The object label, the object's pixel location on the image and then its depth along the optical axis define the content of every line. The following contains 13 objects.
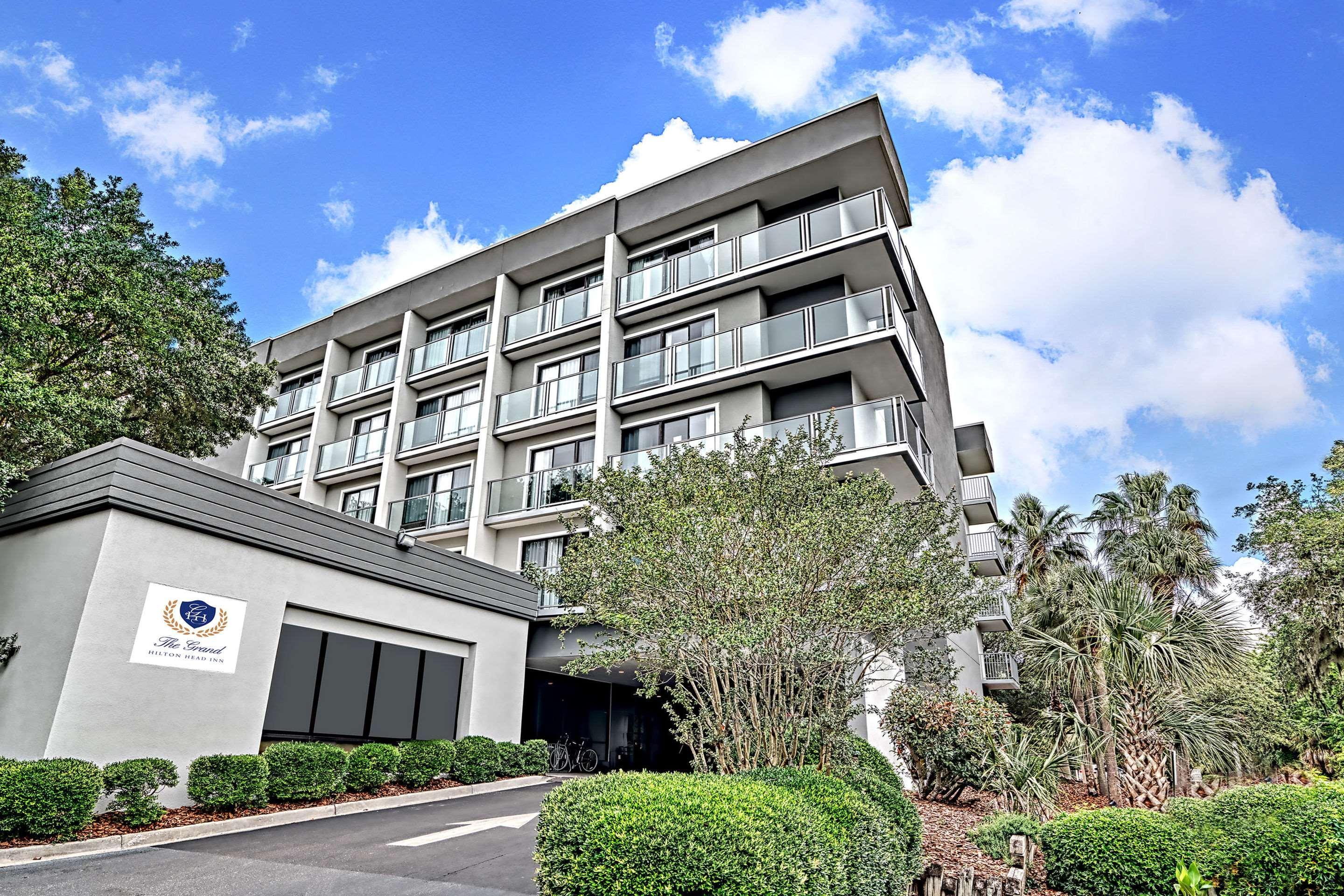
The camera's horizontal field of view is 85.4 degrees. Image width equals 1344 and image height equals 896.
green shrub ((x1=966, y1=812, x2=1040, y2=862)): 8.87
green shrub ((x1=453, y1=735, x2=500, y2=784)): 13.99
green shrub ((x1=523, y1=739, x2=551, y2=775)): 15.77
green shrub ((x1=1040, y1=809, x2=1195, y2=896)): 7.05
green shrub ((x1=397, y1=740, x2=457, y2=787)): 12.88
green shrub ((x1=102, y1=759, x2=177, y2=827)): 8.88
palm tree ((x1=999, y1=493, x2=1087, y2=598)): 30.12
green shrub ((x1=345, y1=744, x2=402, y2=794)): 11.87
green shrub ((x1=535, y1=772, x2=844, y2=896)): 4.80
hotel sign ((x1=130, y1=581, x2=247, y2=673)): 10.16
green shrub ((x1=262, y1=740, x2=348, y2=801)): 10.70
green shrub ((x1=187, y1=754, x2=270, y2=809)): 9.88
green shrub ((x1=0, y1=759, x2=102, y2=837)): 7.72
